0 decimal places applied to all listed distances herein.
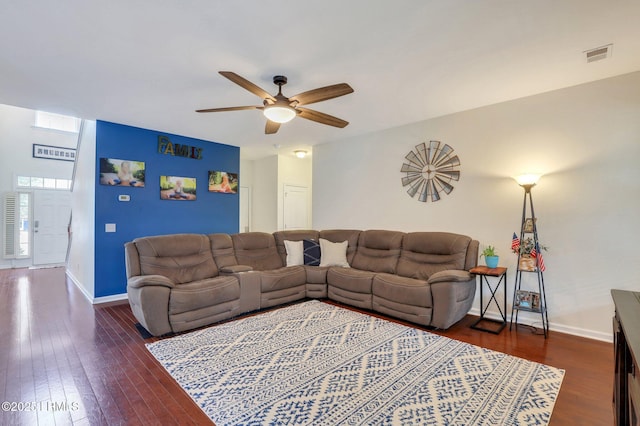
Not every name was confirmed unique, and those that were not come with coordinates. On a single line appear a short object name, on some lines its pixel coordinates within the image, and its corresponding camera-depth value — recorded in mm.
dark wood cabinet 1052
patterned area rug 1854
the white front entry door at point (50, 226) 6887
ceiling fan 2393
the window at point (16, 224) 6543
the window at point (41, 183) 6709
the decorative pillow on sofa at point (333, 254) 4484
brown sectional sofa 3109
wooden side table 3273
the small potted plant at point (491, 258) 3432
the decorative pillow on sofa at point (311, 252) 4566
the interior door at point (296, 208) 6875
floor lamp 3178
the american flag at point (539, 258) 3161
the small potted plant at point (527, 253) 3195
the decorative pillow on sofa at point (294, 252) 4551
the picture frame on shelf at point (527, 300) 3207
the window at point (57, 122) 7012
